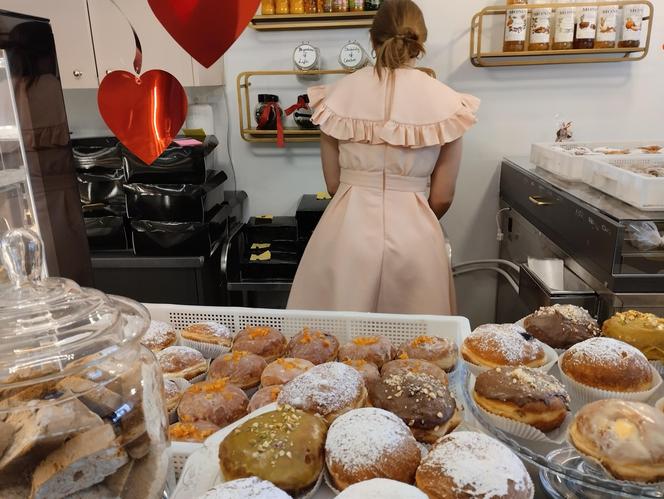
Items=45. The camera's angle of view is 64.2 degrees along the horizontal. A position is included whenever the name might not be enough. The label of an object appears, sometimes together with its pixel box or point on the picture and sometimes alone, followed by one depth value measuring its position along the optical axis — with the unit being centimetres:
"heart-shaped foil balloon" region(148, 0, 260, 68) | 83
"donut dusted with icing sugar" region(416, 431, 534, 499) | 68
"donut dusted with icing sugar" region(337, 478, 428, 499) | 64
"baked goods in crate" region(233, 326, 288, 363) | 120
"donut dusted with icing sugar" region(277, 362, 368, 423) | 89
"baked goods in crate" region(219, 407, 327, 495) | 74
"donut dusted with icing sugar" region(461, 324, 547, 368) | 104
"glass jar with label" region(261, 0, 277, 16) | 284
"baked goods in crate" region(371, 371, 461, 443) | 87
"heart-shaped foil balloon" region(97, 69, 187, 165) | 98
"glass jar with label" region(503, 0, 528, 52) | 269
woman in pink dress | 201
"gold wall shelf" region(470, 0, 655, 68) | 271
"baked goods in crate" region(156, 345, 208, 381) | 114
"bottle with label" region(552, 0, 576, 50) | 265
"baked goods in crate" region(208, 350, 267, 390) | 112
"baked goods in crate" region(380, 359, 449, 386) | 99
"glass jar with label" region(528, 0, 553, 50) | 266
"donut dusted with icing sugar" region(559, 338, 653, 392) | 94
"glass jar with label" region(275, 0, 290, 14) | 282
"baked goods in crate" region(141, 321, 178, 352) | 122
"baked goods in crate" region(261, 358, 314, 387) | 106
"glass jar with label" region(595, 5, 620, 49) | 266
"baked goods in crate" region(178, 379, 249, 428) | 97
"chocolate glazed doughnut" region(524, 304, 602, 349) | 112
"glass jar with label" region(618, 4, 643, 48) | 266
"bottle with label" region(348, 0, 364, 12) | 277
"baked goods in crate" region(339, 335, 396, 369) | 113
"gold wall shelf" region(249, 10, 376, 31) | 280
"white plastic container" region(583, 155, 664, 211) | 164
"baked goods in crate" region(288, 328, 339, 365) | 115
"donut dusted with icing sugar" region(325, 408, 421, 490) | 74
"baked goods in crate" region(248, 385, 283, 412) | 99
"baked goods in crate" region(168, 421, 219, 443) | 91
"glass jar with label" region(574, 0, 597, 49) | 265
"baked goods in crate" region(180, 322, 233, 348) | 125
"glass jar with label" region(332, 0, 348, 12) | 278
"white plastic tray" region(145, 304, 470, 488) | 128
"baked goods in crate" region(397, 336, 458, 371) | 111
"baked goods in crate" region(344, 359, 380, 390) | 103
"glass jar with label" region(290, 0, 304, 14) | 281
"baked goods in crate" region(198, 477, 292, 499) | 66
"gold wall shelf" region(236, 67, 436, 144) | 292
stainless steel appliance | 160
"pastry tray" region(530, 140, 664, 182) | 215
